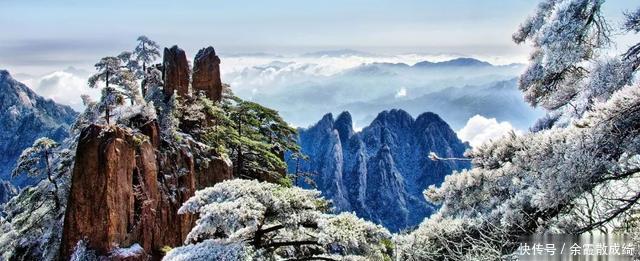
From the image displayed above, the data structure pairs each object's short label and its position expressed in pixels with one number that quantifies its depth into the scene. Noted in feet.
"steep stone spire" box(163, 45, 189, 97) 74.33
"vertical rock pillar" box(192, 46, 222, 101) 87.51
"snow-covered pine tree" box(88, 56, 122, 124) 61.62
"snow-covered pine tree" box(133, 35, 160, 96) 84.43
